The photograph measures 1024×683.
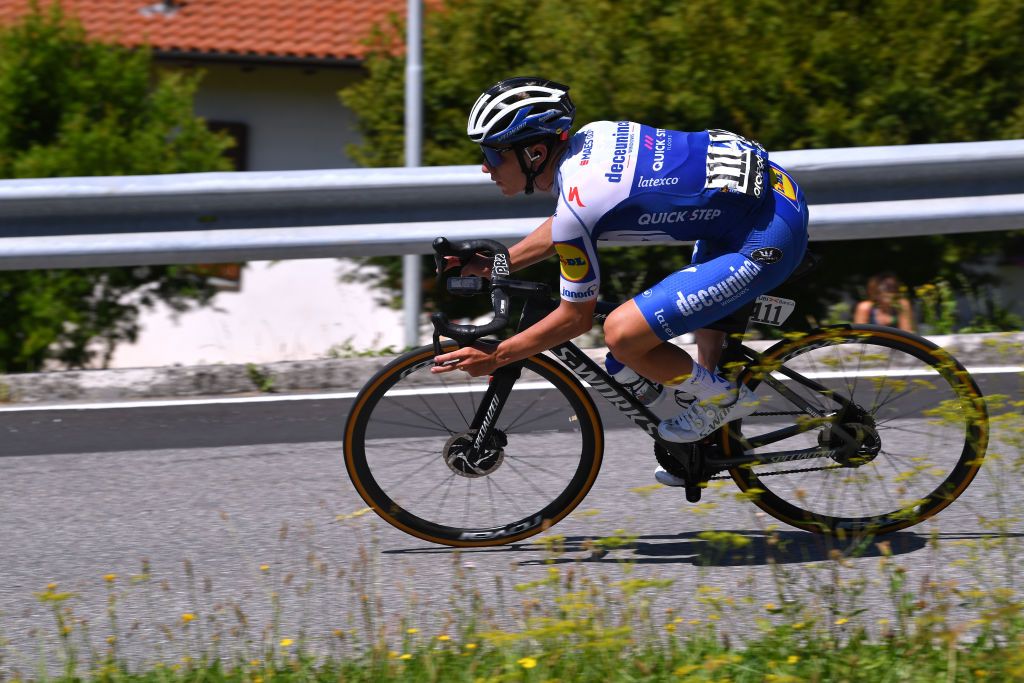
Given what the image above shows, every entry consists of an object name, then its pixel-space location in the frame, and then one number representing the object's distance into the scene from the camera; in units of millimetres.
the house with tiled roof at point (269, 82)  37187
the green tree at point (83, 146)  18391
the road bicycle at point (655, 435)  10250
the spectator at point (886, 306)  17094
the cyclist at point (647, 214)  9500
